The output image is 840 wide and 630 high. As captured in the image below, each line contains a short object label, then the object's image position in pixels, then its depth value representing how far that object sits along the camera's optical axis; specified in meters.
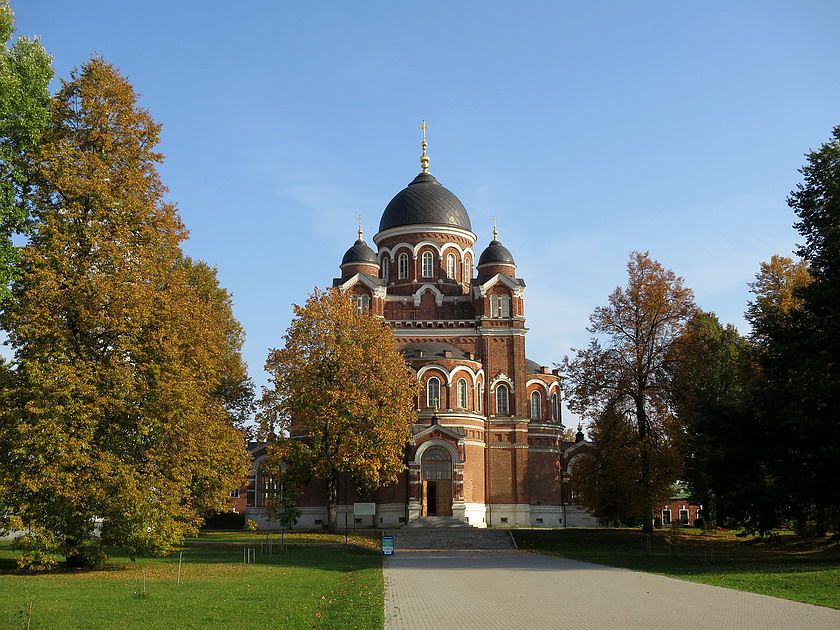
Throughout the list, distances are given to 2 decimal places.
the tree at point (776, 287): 36.84
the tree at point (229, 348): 46.31
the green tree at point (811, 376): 26.44
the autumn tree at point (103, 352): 23.45
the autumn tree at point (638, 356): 39.75
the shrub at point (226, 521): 57.75
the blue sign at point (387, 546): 31.99
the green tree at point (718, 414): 28.89
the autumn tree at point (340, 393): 41.09
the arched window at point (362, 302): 53.00
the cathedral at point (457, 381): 48.91
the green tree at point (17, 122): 23.70
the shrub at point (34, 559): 22.73
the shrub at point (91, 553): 24.69
